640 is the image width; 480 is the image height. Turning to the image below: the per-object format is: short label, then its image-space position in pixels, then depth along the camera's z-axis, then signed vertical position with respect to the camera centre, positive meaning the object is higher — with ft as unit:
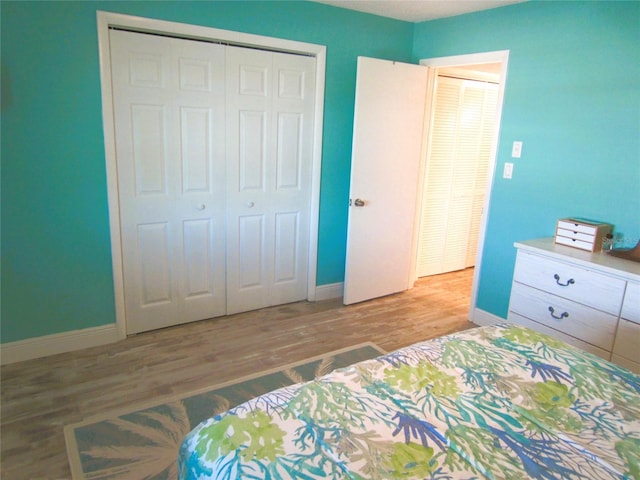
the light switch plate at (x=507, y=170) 10.58 -0.45
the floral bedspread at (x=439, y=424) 3.84 -2.64
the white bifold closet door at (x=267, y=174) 10.39 -0.84
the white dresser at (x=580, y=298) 7.38 -2.53
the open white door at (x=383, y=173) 11.40 -0.74
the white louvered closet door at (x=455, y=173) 13.98 -0.79
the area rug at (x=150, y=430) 6.29 -4.61
